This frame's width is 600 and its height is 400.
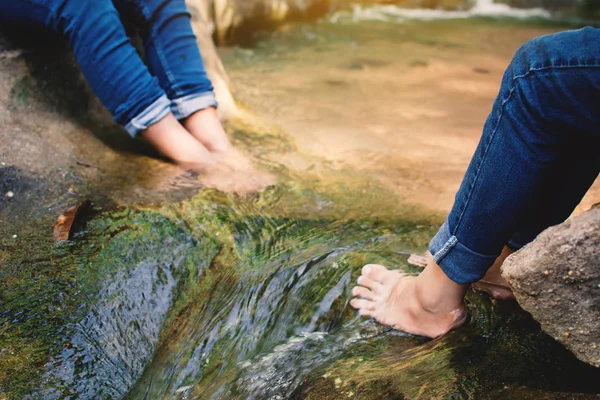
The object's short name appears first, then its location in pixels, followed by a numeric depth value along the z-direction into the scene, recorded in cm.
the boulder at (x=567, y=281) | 120
